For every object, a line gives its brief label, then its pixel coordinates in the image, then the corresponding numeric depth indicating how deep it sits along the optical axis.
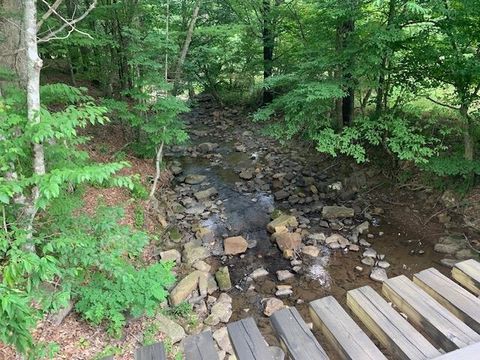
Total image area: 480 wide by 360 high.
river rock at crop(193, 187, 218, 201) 7.83
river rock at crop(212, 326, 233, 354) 4.24
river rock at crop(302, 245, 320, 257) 6.02
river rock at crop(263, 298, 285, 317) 4.83
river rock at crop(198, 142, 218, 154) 10.38
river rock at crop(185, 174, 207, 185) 8.53
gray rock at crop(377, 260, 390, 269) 5.53
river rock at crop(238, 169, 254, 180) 8.74
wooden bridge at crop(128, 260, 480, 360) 1.48
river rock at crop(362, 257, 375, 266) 5.64
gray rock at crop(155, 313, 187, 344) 4.18
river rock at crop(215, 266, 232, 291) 5.34
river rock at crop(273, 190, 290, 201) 7.83
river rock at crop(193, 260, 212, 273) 5.68
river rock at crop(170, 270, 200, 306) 4.94
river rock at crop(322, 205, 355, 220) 6.99
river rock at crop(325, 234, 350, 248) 6.21
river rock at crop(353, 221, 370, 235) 6.46
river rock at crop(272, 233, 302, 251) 6.18
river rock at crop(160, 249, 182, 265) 5.73
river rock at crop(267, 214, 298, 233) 6.65
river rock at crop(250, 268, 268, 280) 5.61
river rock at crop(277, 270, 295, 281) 5.53
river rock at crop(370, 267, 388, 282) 5.26
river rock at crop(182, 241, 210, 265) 5.86
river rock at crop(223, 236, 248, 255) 6.17
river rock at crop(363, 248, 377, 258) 5.83
